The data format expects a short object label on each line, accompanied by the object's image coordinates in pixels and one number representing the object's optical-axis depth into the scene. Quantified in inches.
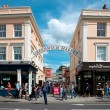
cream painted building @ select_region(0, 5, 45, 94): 605.3
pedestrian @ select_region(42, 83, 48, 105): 418.5
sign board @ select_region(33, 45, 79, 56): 637.0
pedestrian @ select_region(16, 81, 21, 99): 543.4
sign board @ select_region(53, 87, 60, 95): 640.1
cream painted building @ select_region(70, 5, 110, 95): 614.2
